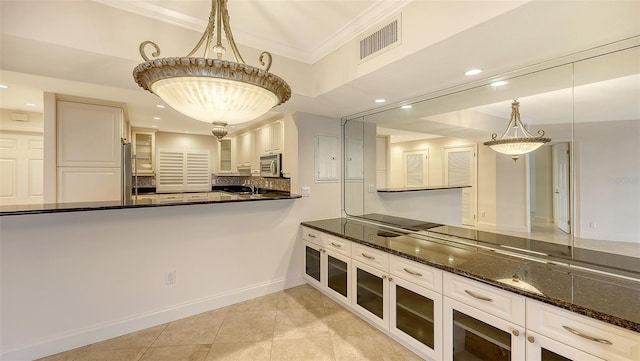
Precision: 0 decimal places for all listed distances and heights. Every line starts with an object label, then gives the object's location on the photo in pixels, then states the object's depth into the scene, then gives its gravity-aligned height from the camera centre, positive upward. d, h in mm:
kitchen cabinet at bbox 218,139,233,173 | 5975 +552
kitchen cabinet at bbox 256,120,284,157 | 3797 +662
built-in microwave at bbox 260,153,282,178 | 3748 +245
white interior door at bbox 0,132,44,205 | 4035 +201
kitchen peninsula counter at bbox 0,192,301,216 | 1914 -204
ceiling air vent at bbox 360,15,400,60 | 1780 +1019
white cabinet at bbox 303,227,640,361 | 1204 -798
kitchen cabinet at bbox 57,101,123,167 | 3094 +567
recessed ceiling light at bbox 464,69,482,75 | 1966 +829
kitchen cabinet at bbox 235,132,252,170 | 4878 +596
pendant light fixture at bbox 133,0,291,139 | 1042 +415
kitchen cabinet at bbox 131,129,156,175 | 5352 +599
